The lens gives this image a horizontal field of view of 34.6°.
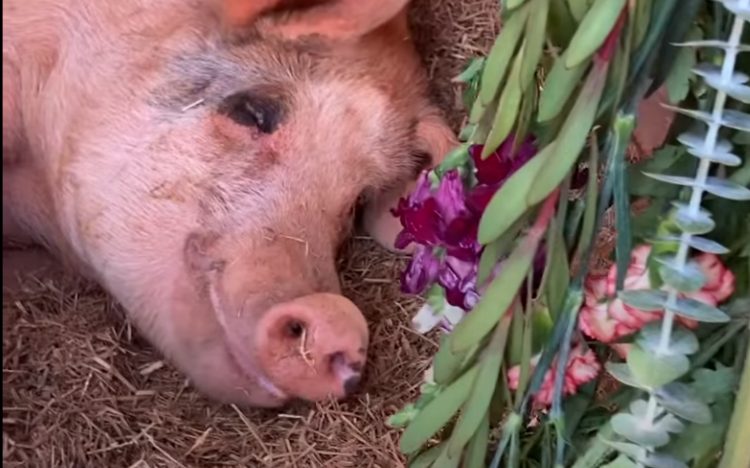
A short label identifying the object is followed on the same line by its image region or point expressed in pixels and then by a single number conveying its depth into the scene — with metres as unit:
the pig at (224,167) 1.19
